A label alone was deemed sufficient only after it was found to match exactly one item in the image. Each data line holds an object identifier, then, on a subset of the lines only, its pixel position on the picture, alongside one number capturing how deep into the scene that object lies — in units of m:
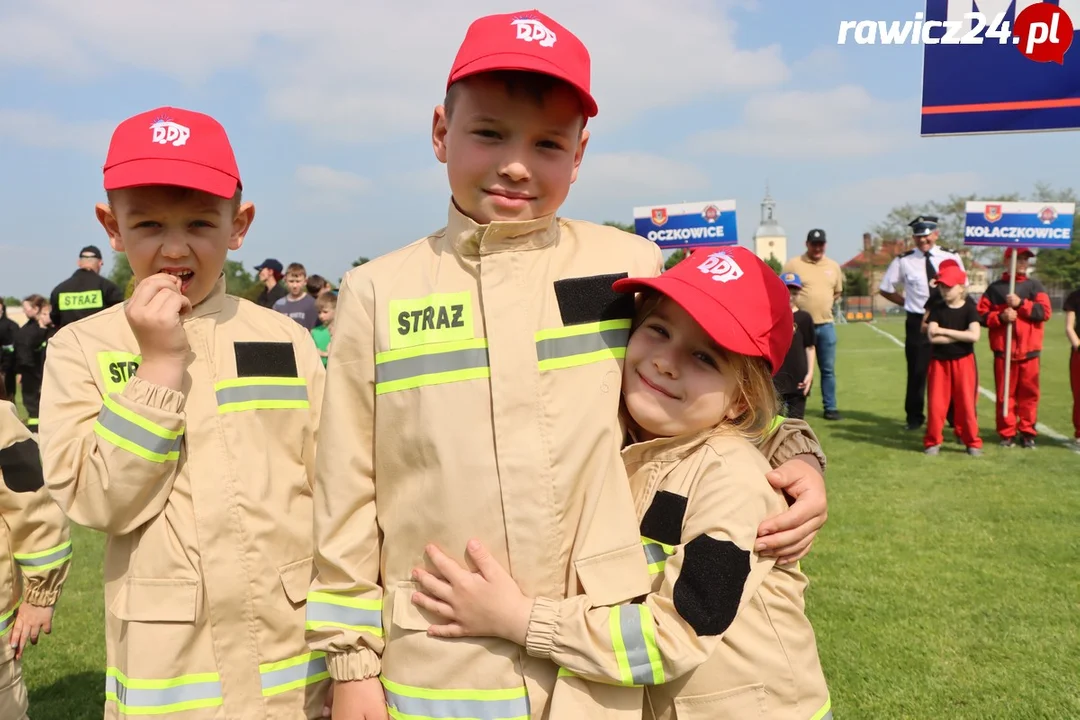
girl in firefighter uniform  1.50
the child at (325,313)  9.31
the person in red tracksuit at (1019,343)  9.02
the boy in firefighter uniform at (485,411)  1.56
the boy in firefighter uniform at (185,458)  1.81
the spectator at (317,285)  10.59
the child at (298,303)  9.87
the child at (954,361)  8.45
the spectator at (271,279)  11.23
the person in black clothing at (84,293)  10.33
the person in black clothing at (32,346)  12.63
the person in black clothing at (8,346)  13.38
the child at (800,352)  7.26
